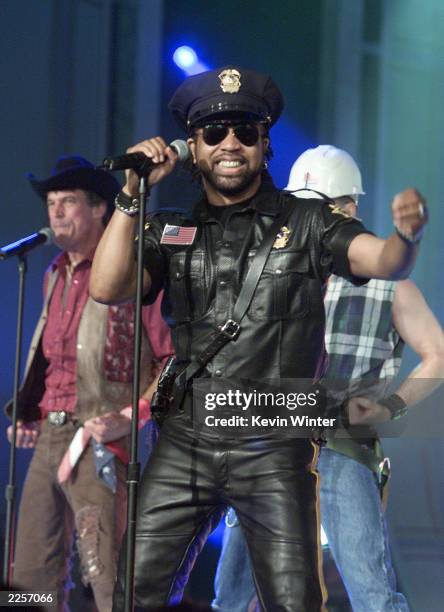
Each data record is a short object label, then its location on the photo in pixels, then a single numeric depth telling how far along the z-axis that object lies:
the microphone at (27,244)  8.97
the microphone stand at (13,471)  8.91
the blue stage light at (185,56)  13.09
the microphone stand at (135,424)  6.18
